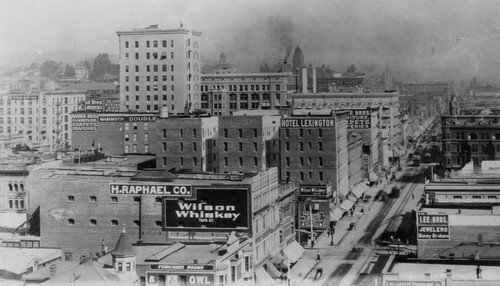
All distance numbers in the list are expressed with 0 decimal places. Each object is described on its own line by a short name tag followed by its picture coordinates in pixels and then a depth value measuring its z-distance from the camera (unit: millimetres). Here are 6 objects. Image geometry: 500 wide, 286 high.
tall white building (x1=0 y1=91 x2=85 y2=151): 173525
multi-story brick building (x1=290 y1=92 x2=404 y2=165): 183875
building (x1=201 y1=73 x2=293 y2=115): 184000
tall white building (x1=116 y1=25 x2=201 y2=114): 151125
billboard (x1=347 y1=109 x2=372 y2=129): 160750
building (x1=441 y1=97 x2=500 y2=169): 141375
